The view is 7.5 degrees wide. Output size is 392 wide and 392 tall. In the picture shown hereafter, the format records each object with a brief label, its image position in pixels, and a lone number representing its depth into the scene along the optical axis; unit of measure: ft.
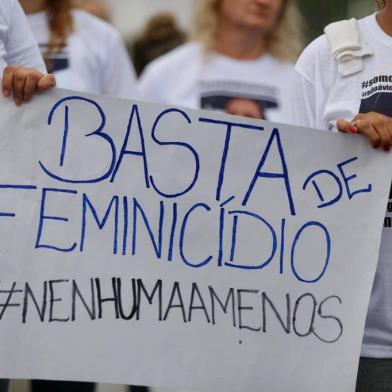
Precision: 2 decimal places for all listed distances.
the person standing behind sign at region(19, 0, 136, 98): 38.74
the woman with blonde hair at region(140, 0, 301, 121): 42.24
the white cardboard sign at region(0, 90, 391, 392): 25.35
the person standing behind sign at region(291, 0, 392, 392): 25.11
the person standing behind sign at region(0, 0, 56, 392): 25.18
